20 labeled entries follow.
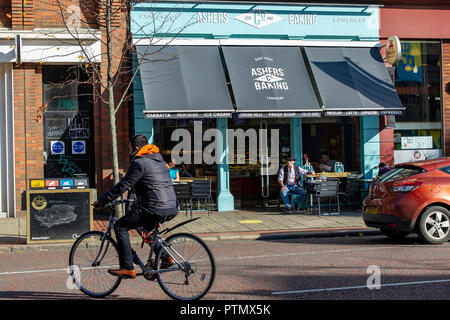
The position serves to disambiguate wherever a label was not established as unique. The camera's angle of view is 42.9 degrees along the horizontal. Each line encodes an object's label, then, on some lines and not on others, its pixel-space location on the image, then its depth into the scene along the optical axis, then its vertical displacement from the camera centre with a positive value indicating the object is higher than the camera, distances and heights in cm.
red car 1002 -77
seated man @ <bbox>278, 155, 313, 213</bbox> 1565 -58
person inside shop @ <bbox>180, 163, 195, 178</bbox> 1602 -19
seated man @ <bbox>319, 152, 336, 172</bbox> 1675 -8
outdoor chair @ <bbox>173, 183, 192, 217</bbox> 1466 -70
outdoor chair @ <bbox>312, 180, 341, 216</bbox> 1512 -77
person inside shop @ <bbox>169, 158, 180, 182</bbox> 1521 -25
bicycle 609 -110
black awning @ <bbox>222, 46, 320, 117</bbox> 1505 +221
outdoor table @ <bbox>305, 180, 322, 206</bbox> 1524 -68
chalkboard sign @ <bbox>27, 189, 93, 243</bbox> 1098 -94
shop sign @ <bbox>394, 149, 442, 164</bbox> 1717 +12
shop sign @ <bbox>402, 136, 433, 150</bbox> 1727 +50
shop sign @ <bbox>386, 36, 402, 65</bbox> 1588 +307
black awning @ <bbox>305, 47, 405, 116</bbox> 1545 +220
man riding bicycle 627 -40
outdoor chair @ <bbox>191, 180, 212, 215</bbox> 1505 -68
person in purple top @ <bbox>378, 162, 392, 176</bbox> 1489 -23
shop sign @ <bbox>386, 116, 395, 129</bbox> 1672 +110
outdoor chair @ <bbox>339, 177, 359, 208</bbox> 1588 -92
